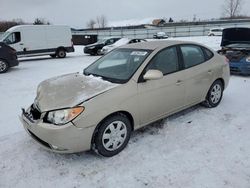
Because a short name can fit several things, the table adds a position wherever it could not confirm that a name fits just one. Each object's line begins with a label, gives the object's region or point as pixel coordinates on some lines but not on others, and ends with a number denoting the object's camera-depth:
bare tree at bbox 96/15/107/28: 71.03
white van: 11.25
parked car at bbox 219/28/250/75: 5.95
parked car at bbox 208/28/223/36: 24.38
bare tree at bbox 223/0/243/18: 47.31
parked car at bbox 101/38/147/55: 12.62
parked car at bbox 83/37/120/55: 13.29
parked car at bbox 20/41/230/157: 2.35
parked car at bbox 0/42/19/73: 7.86
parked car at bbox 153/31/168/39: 25.58
